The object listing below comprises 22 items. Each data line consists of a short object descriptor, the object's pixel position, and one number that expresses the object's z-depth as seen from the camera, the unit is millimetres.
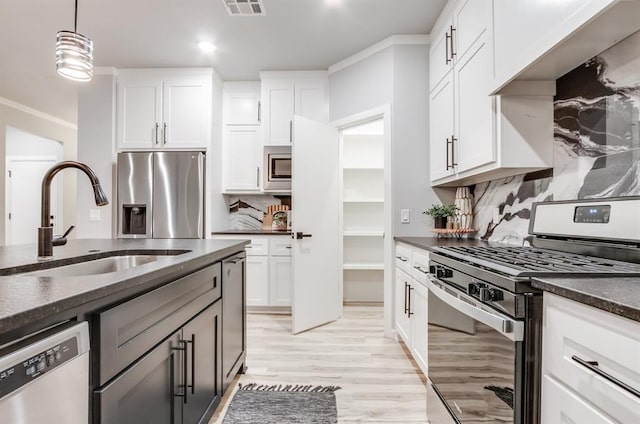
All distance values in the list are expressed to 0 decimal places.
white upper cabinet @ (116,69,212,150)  3844
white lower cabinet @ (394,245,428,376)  2248
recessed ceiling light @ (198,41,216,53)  3316
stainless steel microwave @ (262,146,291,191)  4047
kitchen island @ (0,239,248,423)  798
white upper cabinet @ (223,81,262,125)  4176
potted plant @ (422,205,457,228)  2900
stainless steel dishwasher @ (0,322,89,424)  618
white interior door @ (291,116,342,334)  3312
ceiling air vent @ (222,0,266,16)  2668
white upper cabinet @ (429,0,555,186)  1850
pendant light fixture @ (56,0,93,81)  1771
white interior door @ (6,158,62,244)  6125
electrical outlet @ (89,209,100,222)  3826
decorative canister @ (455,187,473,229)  2799
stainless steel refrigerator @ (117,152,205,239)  3699
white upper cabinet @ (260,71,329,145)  3898
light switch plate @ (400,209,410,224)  3115
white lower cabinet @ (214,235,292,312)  3857
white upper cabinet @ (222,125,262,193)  4148
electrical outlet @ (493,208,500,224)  2412
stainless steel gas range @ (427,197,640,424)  1048
